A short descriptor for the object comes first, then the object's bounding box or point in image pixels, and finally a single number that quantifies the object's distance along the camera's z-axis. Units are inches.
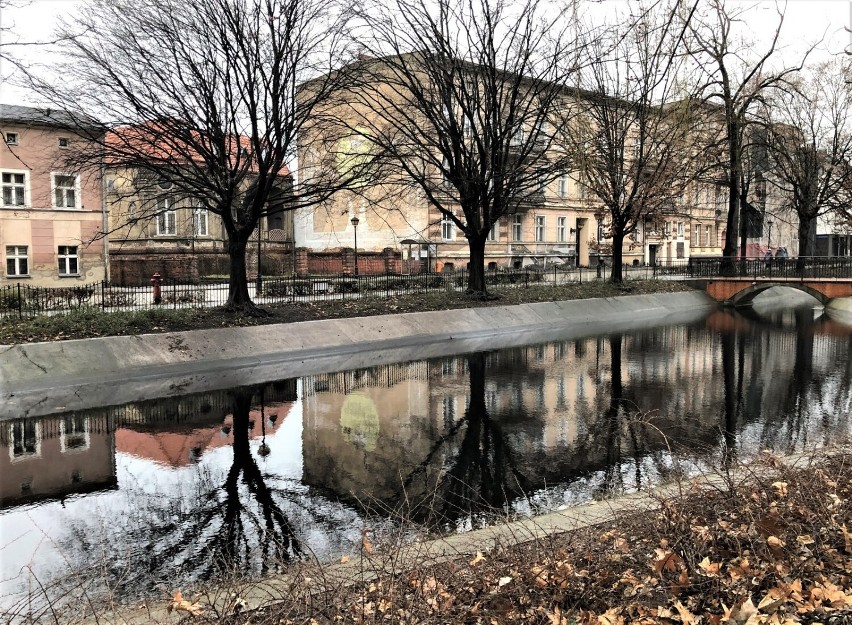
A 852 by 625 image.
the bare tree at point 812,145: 1736.0
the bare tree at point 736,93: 1543.9
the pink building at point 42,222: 1513.3
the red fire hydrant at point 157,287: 1029.8
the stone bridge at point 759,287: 1437.0
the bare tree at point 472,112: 1098.7
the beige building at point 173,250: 1690.5
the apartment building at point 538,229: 1745.8
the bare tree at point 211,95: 784.9
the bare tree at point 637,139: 1376.7
